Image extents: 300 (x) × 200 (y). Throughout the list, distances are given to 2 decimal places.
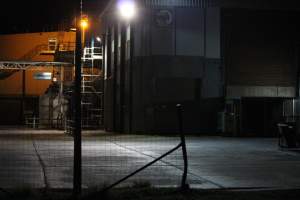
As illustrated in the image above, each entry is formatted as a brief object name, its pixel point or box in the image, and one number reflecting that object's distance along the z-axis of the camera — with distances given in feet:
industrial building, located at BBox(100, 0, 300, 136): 127.54
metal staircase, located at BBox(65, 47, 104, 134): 166.30
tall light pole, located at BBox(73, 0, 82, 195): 34.45
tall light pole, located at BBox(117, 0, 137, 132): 129.80
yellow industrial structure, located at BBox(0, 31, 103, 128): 169.68
